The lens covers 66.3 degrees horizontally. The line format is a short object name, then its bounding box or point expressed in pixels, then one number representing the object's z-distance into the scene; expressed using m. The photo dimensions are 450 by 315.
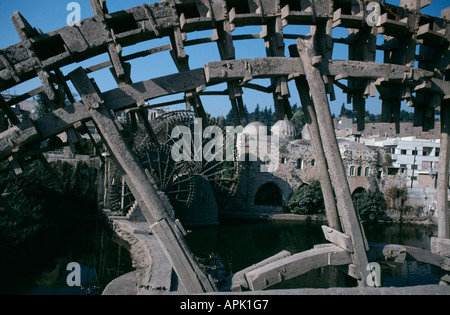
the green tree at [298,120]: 58.97
